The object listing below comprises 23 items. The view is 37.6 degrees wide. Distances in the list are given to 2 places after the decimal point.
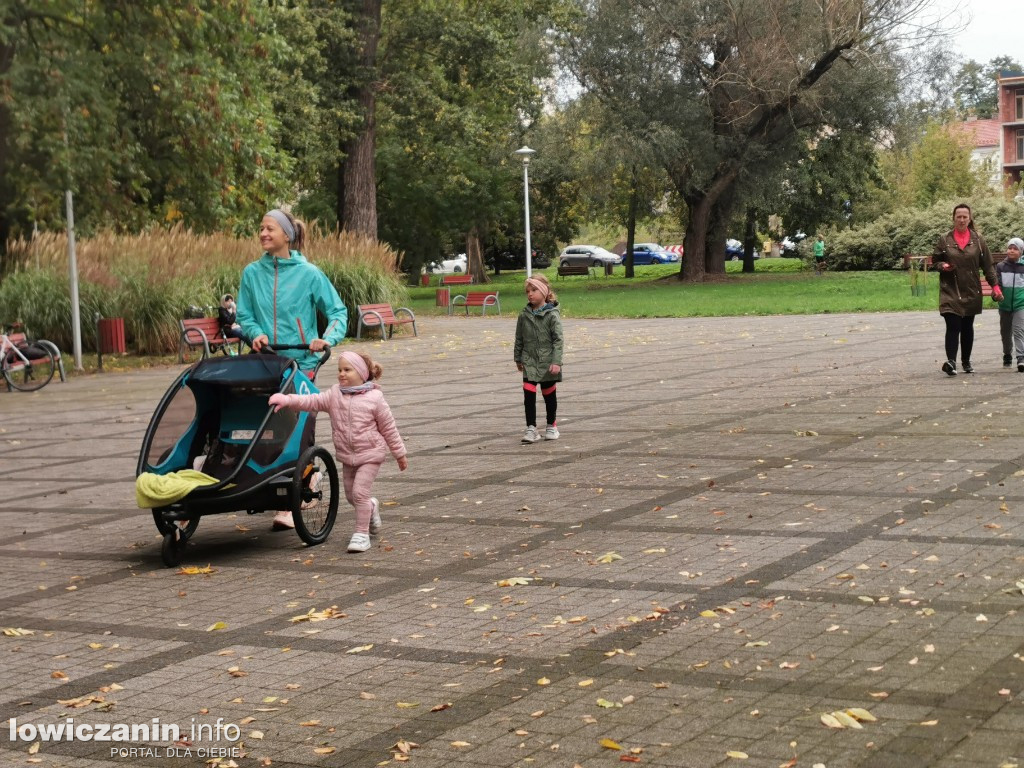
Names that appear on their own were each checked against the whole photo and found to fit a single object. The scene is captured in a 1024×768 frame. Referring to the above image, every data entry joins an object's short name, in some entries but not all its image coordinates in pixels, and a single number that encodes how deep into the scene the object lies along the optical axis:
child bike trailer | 7.96
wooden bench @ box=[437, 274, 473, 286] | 55.89
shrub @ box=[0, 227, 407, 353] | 25.31
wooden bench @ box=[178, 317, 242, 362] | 23.97
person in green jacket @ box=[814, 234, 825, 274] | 55.03
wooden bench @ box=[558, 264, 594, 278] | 71.19
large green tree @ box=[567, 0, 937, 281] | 43.34
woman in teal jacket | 8.81
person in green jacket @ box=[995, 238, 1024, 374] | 16.11
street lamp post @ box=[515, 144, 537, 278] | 36.81
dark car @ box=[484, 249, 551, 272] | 78.69
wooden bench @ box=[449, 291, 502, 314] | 37.31
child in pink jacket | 8.24
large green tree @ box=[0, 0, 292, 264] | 17.91
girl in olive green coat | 12.24
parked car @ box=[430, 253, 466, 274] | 97.76
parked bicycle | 20.28
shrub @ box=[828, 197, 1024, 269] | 51.59
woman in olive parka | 15.91
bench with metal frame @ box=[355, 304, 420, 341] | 27.80
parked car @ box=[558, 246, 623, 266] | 83.25
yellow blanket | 7.87
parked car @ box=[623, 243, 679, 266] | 91.38
